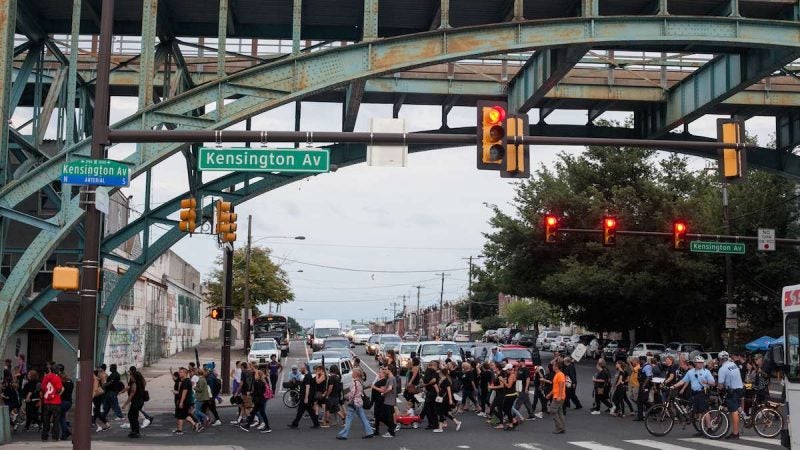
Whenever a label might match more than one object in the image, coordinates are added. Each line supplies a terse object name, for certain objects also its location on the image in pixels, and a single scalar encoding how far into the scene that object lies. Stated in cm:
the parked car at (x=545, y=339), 6906
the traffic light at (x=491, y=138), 1412
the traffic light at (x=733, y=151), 1514
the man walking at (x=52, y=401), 2028
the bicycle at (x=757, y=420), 1958
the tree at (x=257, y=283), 6425
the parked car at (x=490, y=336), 8248
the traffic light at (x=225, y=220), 2469
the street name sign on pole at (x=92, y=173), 1413
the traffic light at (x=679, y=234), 2830
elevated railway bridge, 1981
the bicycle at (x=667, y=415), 2000
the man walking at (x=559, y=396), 2075
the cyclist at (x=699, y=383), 1985
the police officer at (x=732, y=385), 1920
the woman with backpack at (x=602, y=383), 2514
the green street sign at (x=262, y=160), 1480
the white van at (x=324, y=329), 6612
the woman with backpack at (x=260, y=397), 2200
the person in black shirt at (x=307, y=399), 2219
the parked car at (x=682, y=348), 4422
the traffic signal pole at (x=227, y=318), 3062
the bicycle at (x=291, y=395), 2680
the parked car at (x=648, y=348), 4696
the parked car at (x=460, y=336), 8071
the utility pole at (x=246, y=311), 4916
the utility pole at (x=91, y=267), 1353
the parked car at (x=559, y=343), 5922
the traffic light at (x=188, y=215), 2045
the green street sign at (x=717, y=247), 2902
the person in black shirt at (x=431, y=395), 2142
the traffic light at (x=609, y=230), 2752
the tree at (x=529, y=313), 9644
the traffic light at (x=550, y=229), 2730
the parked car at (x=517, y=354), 3139
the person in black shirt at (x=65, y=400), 2062
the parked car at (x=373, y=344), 5544
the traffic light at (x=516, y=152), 1438
